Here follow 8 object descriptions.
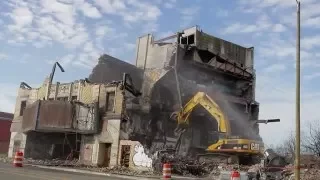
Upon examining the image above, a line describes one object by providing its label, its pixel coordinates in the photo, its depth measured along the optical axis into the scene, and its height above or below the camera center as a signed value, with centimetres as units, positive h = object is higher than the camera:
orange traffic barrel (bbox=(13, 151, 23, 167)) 2970 -26
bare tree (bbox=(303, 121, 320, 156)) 5132 +364
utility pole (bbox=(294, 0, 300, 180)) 1491 +192
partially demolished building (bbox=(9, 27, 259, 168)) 3834 +543
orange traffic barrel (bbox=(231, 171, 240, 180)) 2070 -37
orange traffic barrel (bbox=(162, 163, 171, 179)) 2468 -38
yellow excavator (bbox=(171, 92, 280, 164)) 2928 +141
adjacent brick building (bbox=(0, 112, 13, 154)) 6906 +397
